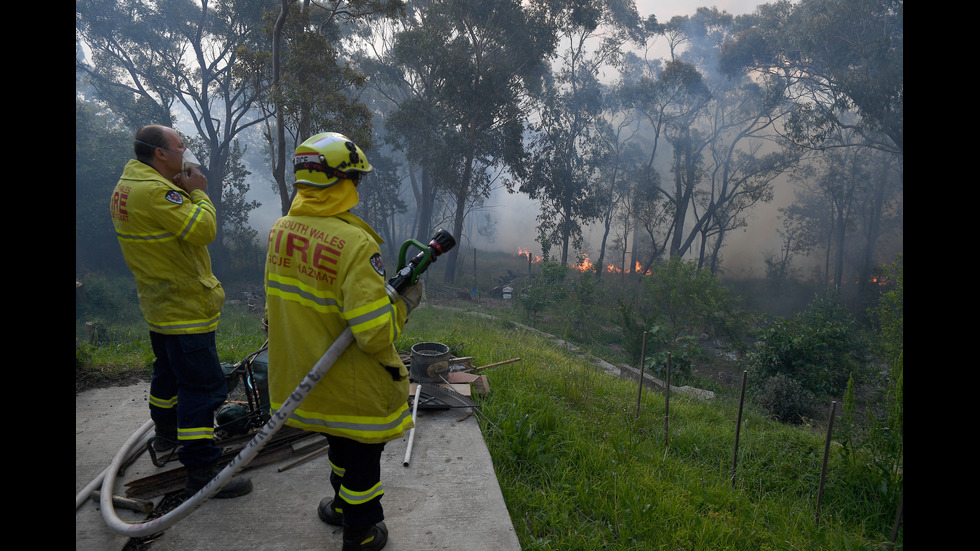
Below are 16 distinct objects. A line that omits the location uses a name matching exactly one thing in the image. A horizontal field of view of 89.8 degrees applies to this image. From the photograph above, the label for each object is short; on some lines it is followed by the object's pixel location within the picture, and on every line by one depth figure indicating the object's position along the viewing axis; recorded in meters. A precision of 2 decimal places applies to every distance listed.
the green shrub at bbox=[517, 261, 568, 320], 14.67
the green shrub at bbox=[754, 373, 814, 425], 8.34
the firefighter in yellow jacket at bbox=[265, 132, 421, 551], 2.05
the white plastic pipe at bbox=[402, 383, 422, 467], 3.31
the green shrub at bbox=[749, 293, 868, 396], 9.14
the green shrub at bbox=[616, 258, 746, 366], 11.75
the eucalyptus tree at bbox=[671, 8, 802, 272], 23.86
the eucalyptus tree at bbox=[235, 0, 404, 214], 9.08
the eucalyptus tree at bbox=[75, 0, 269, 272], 17.31
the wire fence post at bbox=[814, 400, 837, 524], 3.27
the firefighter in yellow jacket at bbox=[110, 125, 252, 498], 2.71
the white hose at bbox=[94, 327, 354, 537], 2.09
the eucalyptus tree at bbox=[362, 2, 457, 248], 17.83
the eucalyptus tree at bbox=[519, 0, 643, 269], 22.89
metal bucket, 4.43
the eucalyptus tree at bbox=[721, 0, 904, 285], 16.38
